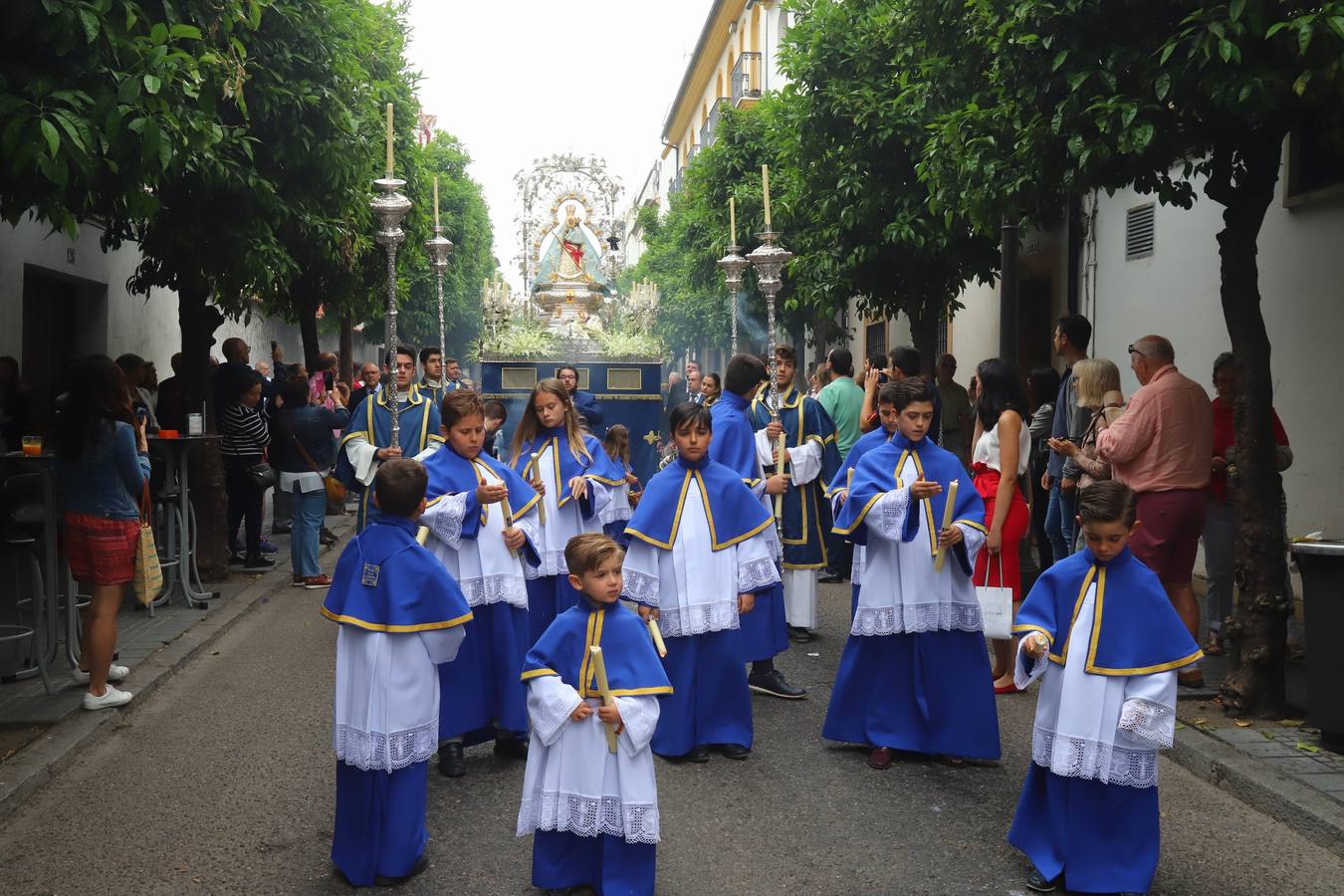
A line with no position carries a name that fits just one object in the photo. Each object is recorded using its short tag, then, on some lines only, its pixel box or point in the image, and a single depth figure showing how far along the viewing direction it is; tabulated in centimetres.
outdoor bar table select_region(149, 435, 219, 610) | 981
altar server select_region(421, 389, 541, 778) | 607
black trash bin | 580
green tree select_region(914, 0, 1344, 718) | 609
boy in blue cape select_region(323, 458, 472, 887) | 455
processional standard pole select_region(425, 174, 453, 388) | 1541
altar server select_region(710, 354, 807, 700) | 752
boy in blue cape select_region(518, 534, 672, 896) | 425
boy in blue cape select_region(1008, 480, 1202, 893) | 443
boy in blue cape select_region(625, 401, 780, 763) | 619
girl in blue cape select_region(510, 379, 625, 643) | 710
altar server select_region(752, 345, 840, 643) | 895
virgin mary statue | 2855
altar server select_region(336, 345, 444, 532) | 862
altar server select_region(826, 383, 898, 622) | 626
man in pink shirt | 745
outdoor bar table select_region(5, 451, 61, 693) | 724
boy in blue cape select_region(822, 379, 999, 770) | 603
